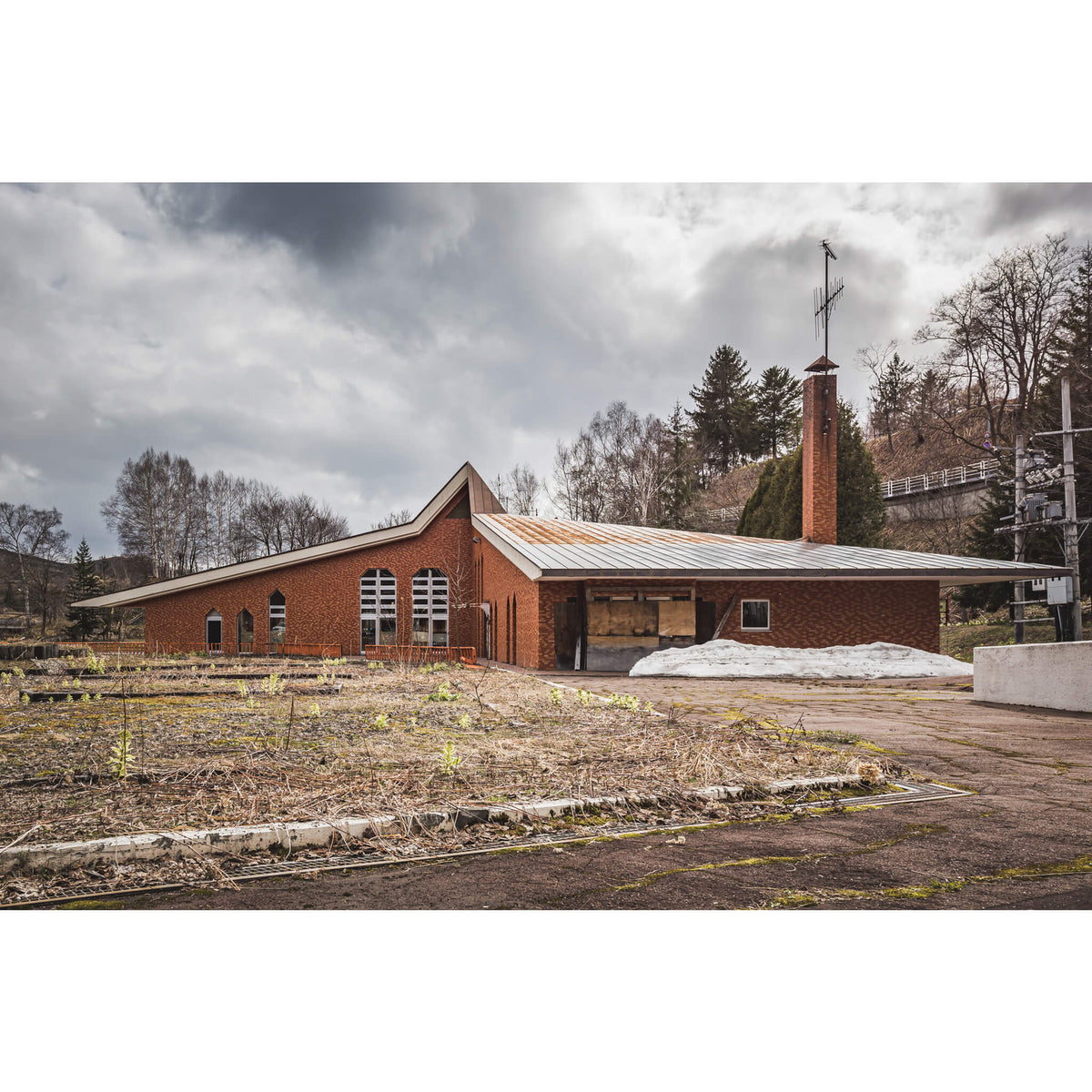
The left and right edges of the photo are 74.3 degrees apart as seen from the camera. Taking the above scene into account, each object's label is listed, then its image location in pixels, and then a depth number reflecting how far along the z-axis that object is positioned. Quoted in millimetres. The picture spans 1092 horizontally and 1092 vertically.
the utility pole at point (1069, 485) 17297
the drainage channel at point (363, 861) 2633
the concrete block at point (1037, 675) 8148
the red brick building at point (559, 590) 16406
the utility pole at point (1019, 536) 18016
